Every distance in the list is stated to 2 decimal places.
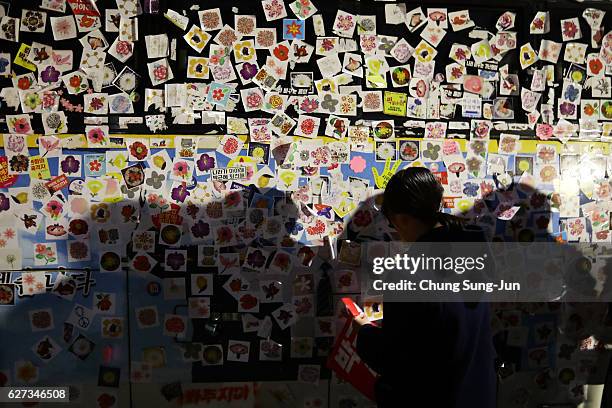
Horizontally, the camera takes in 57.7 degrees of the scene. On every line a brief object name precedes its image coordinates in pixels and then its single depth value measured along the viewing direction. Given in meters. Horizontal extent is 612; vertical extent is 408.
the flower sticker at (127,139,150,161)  3.73
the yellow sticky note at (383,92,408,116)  3.95
